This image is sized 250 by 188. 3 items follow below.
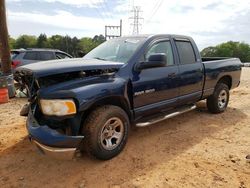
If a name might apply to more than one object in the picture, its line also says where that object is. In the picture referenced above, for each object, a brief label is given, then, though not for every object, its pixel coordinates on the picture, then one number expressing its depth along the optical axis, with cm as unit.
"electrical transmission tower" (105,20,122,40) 3551
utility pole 637
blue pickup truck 238
